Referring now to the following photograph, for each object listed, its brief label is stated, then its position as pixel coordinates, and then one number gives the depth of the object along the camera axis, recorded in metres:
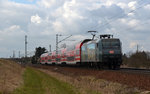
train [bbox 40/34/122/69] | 30.42
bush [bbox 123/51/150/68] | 47.97
